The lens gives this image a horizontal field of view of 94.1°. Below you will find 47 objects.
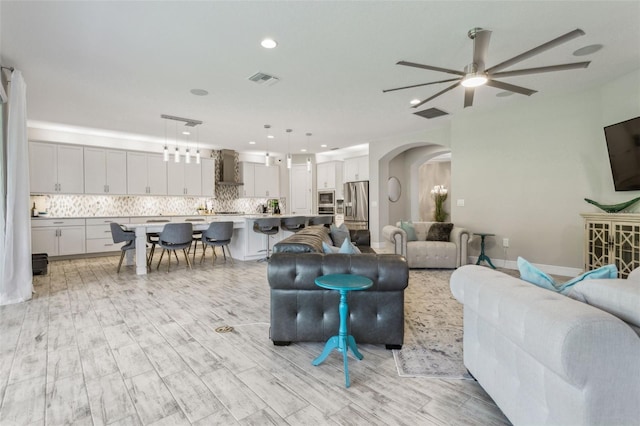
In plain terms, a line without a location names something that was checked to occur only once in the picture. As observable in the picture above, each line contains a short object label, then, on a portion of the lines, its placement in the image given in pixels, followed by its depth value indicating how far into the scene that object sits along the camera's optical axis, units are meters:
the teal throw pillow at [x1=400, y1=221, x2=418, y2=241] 5.53
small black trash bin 4.82
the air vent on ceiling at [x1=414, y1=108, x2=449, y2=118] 5.28
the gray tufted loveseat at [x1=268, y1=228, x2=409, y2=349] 2.28
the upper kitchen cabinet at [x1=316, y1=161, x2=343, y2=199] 9.25
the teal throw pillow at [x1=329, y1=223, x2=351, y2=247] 4.48
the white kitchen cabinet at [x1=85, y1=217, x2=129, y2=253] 6.50
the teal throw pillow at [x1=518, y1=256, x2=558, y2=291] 1.52
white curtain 3.40
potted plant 9.98
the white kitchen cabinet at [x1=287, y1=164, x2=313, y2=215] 9.66
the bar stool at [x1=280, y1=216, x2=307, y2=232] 6.42
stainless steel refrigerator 8.13
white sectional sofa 0.99
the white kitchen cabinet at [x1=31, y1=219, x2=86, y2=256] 5.93
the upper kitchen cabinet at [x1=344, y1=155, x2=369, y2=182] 8.36
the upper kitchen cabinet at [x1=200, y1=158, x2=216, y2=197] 8.32
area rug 2.04
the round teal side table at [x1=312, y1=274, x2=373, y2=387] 1.89
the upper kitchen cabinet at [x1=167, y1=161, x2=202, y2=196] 7.80
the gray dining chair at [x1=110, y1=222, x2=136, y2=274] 4.87
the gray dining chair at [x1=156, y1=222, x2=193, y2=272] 4.95
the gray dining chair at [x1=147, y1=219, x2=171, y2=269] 5.25
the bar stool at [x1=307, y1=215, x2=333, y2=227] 6.95
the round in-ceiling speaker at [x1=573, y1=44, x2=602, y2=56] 3.16
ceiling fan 2.53
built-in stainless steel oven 9.27
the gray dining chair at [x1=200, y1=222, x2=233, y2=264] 5.39
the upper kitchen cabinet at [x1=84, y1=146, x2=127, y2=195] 6.64
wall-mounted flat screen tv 3.67
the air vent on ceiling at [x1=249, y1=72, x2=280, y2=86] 3.73
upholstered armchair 5.11
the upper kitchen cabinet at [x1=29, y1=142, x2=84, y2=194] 6.06
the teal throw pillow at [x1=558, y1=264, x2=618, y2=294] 1.44
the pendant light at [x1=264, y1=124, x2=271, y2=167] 5.98
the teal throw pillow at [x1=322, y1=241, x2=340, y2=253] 2.65
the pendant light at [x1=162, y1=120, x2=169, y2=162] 5.35
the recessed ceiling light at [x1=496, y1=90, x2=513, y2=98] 4.49
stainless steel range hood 8.67
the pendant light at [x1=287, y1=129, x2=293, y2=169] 6.07
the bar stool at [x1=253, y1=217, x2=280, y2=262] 6.09
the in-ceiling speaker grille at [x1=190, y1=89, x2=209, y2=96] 4.23
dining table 4.88
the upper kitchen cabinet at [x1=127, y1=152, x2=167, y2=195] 7.21
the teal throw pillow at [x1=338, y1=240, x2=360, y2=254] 2.58
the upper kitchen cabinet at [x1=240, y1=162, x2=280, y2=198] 9.10
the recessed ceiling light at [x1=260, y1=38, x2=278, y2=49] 2.94
